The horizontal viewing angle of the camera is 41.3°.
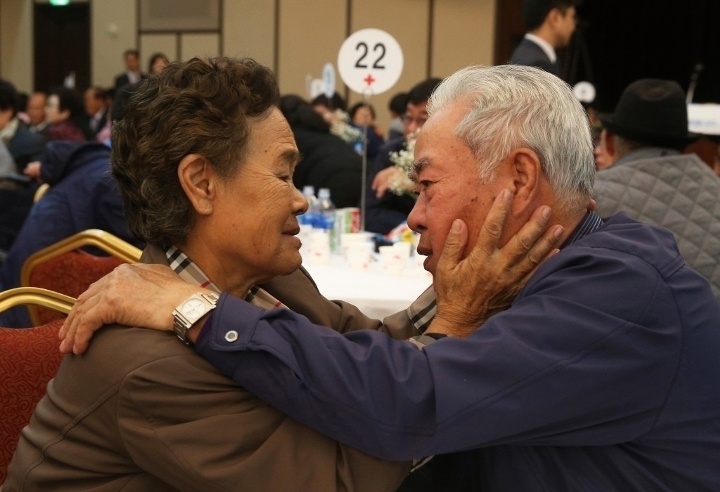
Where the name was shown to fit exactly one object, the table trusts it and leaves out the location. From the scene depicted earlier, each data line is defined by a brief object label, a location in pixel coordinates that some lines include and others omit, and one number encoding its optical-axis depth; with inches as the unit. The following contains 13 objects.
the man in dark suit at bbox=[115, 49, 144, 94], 526.6
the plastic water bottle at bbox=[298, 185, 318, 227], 163.6
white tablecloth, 131.4
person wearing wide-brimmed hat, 122.0
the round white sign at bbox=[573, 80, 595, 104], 467.5
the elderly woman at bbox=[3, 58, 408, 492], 52.2
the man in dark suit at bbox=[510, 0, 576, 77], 189.9
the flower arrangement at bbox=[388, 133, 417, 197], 173.8
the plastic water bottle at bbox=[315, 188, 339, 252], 159.9
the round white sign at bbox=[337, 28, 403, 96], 187.0
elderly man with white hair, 51.6
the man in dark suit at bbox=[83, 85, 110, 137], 462.6
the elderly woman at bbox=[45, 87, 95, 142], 311.0
